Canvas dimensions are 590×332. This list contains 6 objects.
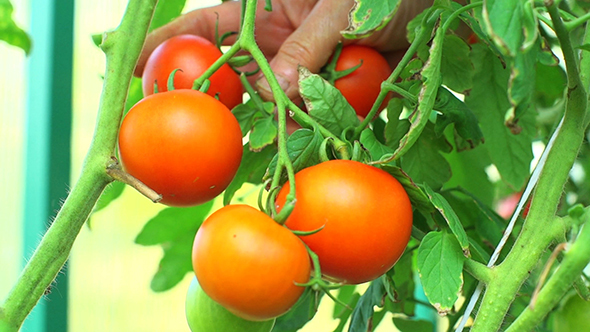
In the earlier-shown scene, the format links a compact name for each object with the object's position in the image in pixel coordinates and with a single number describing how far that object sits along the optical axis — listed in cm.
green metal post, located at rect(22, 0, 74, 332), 85
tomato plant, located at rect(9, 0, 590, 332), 33
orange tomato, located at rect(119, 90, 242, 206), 38
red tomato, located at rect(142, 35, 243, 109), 54
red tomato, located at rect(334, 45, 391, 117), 59
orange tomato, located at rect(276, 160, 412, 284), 37
